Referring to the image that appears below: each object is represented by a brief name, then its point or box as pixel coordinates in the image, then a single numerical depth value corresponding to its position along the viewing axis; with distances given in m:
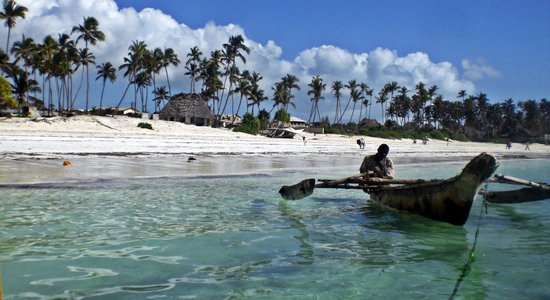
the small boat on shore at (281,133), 49.39
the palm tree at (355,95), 91.19
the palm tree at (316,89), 84.94
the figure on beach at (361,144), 38.74
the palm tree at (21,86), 55.41
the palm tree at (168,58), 67.82
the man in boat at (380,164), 9.90
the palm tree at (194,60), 72.56
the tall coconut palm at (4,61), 46.91
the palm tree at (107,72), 73.06
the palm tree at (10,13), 51.12
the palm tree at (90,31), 60.47
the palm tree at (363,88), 93.03
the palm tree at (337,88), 89.12
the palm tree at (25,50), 53.41
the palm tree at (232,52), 67.62
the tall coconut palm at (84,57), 63.69
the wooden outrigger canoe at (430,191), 6.73
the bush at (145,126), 38.53
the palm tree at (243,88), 74.12
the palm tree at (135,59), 63.34
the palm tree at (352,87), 91.31
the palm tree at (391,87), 98.25
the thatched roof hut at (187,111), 54.88
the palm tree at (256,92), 78.69
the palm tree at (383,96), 99.26
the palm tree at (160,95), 88.75
